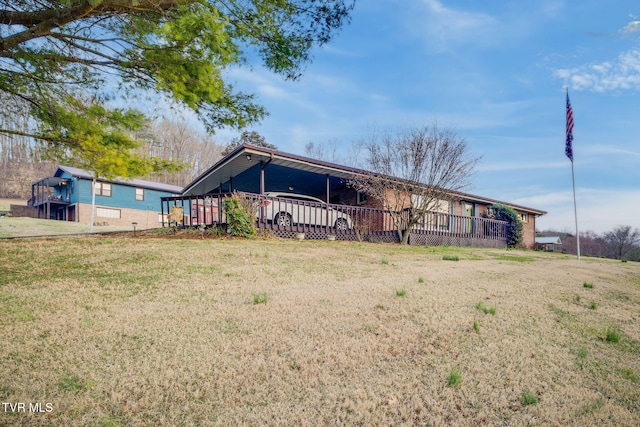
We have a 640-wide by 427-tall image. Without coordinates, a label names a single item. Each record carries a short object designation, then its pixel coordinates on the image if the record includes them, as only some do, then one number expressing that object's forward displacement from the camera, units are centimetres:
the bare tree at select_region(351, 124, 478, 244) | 1451
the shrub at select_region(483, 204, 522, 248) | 2177
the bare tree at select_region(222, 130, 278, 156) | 3381
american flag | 1548
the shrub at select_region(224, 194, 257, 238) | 1090
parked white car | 1259
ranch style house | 1280
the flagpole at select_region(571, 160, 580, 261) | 1520
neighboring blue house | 2688
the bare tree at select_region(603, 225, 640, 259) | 4188
